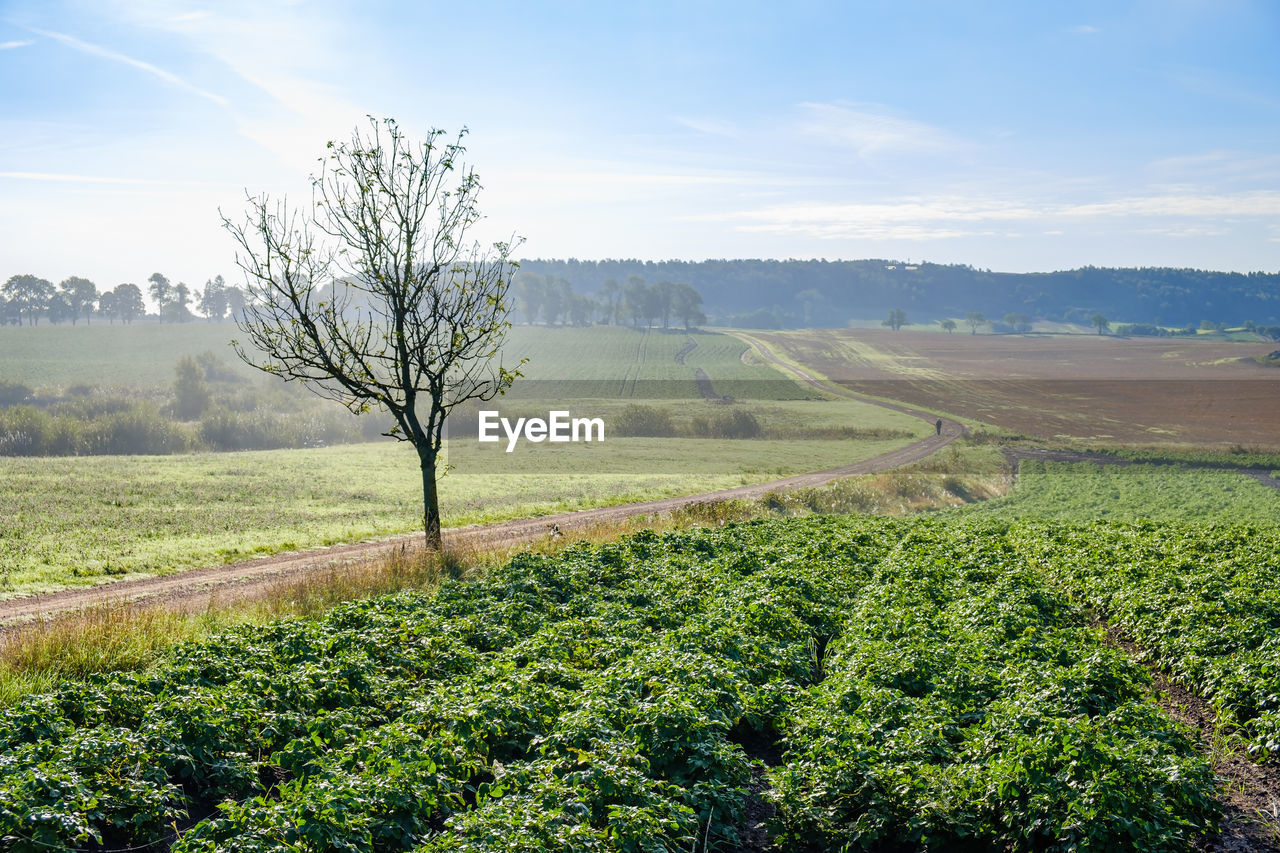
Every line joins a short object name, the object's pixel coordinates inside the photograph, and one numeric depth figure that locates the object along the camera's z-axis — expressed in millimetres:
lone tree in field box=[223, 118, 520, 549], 21625
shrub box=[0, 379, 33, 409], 86250
